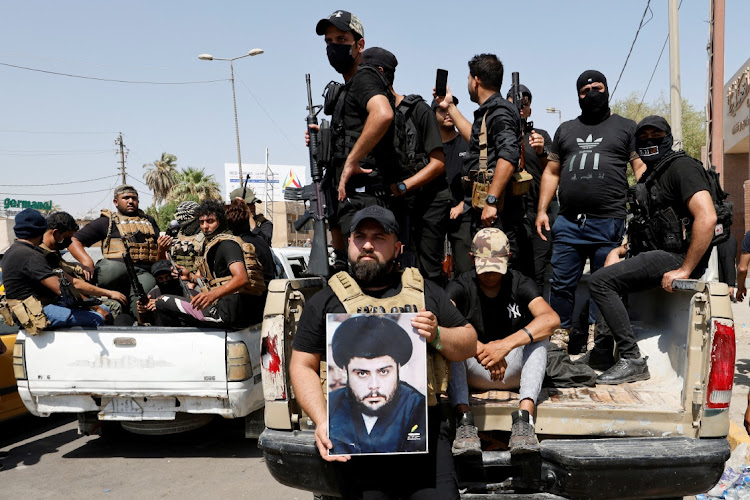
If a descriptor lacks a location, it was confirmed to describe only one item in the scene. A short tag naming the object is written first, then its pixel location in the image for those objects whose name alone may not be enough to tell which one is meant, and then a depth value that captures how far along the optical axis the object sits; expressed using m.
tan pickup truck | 2.81
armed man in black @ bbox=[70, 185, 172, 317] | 6.52
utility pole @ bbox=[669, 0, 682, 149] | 11.00
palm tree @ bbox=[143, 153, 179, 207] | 65.25
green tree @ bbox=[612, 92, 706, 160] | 39.16
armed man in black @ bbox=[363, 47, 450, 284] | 4.18
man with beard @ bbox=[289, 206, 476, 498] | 2.61
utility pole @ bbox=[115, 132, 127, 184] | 54.47
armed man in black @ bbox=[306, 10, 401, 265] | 3.82
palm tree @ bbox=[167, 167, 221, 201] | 50.92
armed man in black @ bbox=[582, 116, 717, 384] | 3.67
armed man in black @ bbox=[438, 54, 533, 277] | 4.26
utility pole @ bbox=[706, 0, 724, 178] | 16.77
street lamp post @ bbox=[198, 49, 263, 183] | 24.50
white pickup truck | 5.03
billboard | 62.32
